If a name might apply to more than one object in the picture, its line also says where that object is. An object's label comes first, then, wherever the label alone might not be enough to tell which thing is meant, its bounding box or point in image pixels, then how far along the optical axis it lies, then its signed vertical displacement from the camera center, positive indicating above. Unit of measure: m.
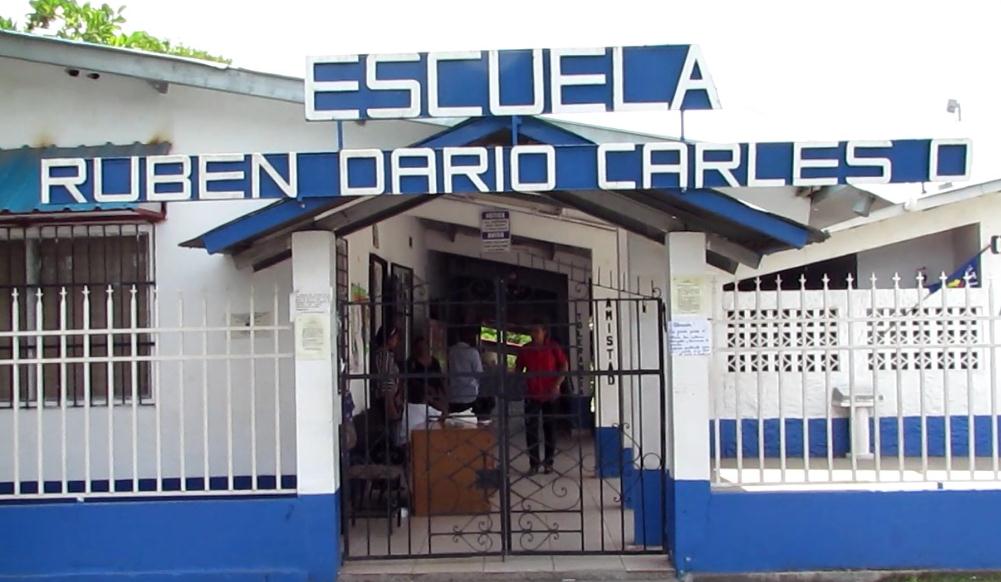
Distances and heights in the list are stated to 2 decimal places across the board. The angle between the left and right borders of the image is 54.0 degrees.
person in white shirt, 8.96 -0.73
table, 8.14 -1.40
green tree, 16.58 +4.90
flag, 11.58 +0.18
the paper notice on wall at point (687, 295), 6.57 +0.01
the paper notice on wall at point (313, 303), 6.55 +0.00
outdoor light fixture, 14.38 +2.74
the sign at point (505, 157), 5.94 +0.86
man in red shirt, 8.58 -0.67
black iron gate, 6.92 -1.17
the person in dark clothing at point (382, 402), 8.38 -0.93
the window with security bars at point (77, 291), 8.05 +0.13
